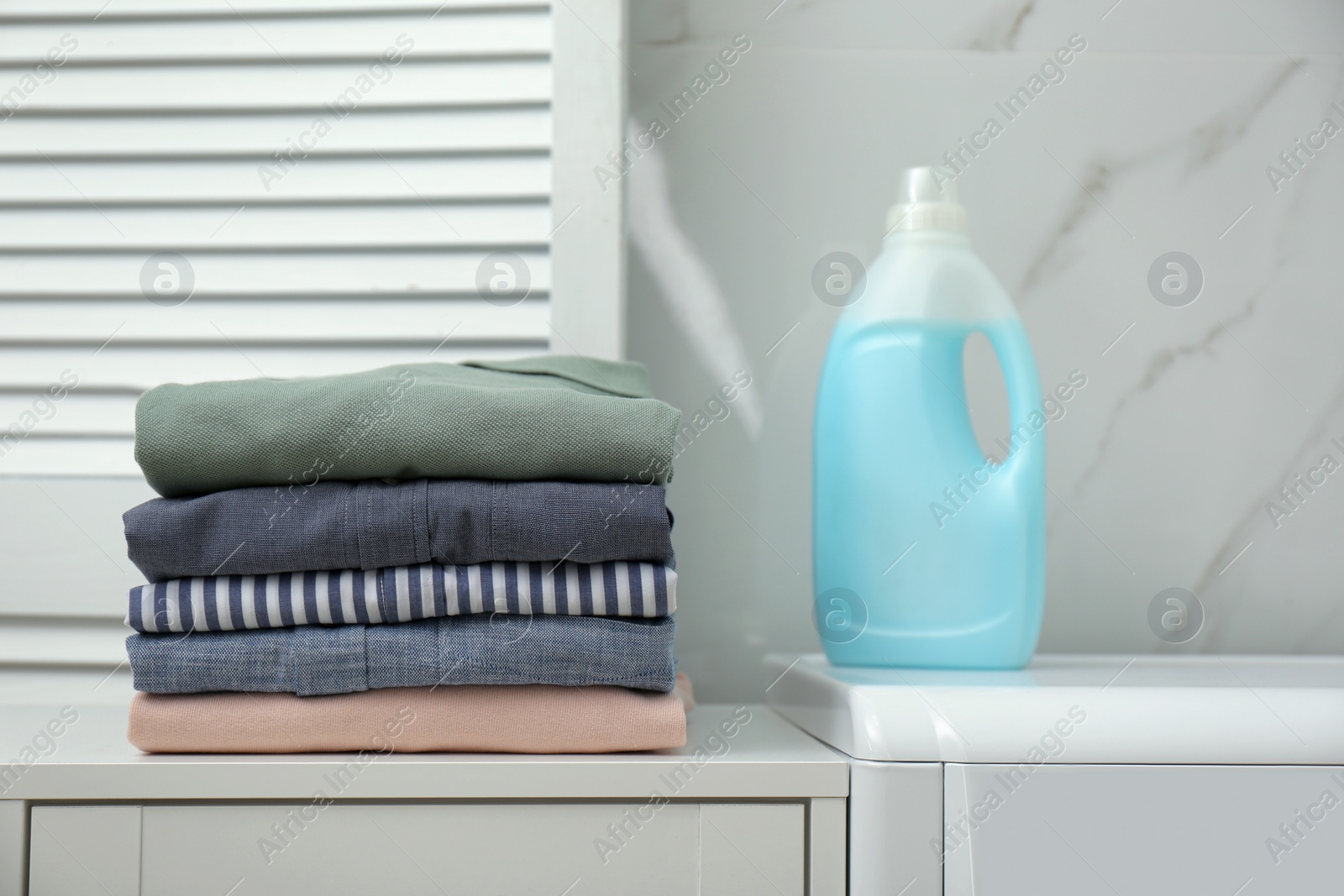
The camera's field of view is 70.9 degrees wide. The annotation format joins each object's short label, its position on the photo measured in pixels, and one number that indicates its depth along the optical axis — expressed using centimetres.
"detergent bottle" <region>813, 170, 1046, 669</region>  61
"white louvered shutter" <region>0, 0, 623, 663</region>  72
